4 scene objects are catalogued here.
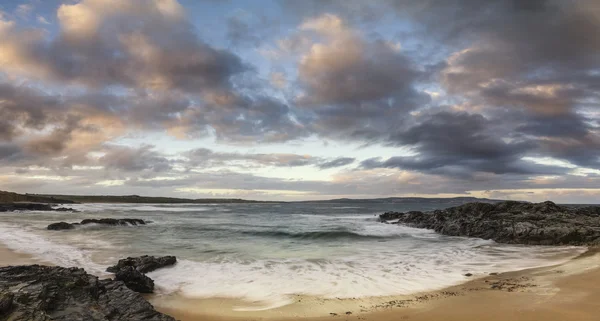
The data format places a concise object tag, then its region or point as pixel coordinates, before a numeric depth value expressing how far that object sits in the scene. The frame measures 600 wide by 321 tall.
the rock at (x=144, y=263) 10.59
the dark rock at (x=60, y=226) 23.96
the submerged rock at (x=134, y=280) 8.38
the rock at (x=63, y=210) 52.45
